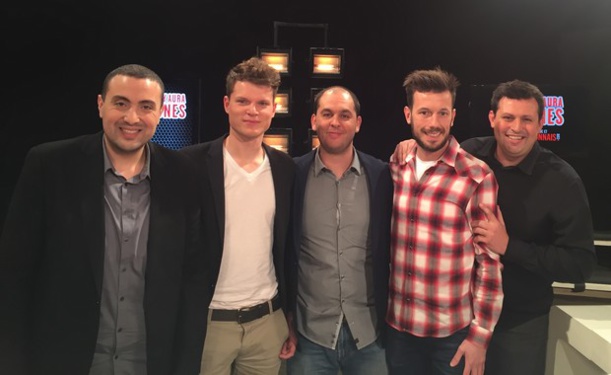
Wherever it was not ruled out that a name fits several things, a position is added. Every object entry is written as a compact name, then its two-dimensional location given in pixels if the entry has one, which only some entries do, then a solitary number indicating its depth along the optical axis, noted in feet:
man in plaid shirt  5.78
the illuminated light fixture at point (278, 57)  14.55
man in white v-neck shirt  5.75
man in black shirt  5.95
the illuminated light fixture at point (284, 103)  14.79
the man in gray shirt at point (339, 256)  6.07
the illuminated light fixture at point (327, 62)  14.66
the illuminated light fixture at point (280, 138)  14.60
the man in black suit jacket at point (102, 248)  4.66
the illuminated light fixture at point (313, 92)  14.53
